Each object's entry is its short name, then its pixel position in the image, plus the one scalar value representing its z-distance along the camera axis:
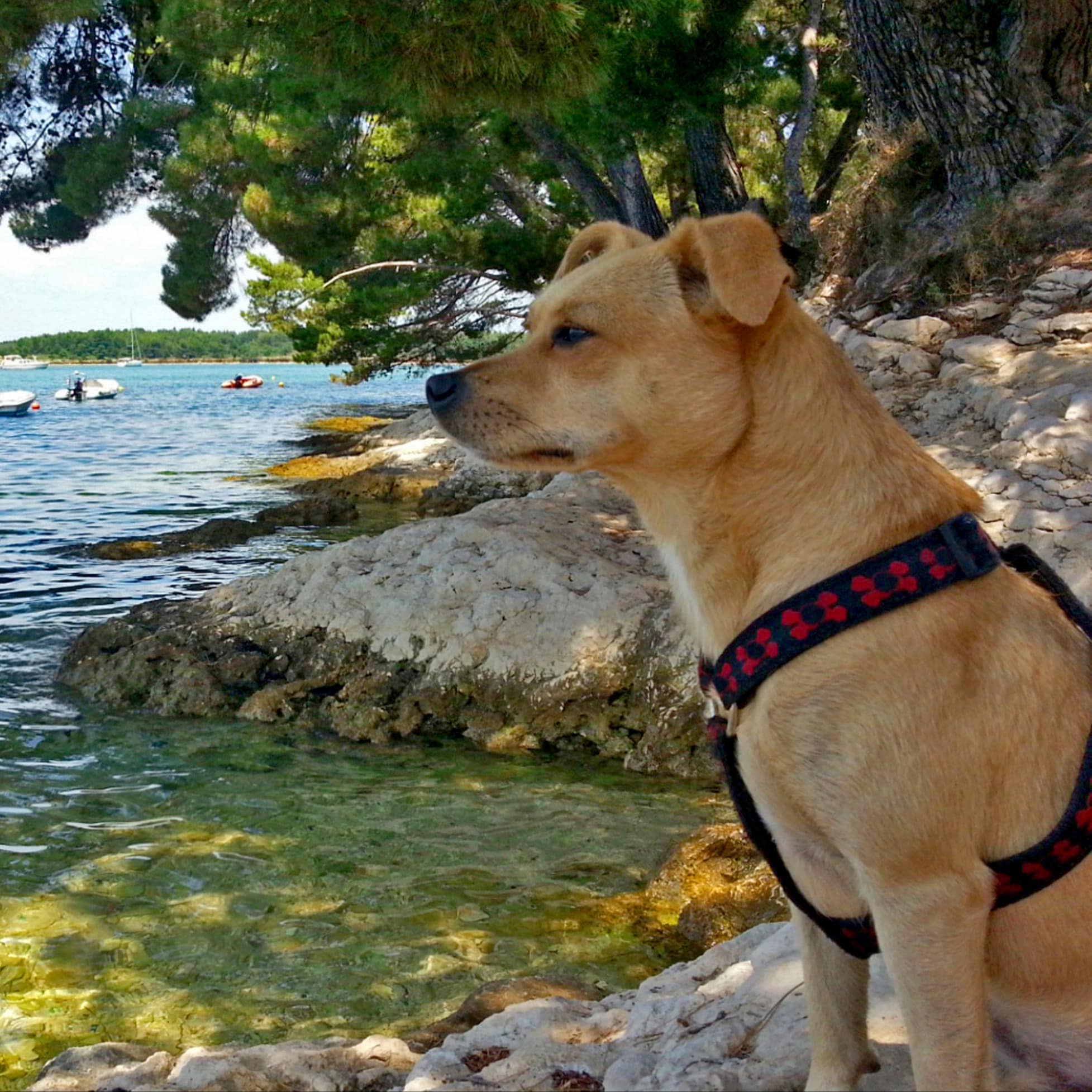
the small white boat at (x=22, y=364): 168.88
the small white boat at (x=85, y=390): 79.88
